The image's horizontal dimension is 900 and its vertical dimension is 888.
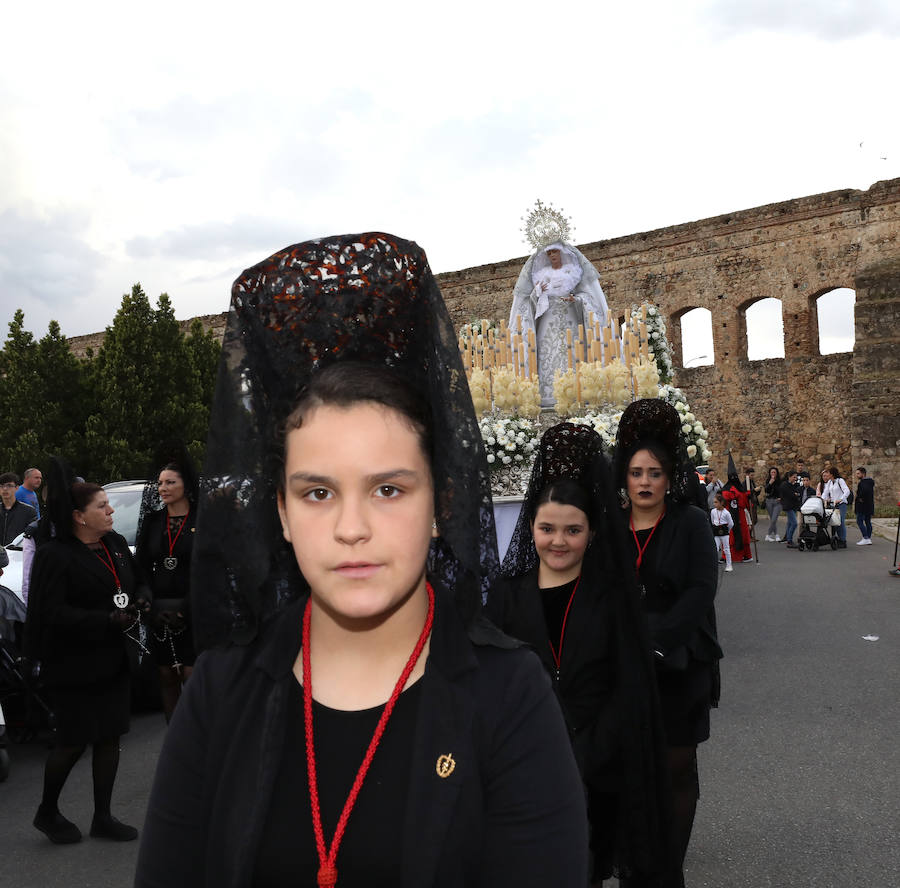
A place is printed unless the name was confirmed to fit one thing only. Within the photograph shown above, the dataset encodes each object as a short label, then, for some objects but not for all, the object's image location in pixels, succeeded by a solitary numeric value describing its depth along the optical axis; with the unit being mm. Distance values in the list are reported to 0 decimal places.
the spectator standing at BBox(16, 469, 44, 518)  11117
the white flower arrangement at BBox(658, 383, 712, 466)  7289
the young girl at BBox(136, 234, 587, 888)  1332
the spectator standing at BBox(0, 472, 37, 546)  9742
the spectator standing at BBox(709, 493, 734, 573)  13695
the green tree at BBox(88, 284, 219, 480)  20516
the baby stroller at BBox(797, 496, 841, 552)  16328
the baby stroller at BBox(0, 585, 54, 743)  5945
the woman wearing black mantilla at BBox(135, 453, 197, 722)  5316
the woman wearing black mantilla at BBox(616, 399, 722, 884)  3580
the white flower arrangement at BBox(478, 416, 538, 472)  6961
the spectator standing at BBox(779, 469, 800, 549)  17594
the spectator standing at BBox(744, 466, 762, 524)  18277
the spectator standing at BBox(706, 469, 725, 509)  15455
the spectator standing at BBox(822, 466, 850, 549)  16734
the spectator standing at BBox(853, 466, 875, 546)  16969
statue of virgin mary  8578
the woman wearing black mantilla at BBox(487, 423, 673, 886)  2939
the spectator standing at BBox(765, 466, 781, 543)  19484
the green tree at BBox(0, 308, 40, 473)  21281
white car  7180
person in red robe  15344
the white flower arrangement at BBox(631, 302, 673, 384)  10078
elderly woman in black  4520
